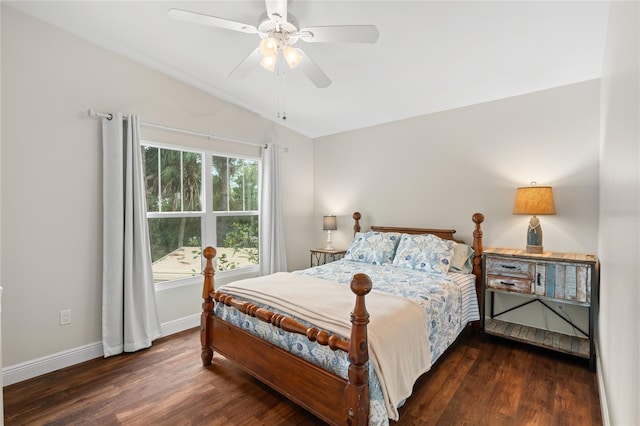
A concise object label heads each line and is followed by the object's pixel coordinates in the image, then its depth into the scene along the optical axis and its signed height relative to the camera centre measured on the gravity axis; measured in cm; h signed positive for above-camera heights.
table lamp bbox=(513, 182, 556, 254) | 269 +3
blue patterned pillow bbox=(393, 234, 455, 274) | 306 -45
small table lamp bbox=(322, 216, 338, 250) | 439 -18
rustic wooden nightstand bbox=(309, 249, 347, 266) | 435 -68
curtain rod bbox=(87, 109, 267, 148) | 274 +87
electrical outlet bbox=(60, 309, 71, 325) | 261 -90
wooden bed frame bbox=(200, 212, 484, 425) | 157 -96
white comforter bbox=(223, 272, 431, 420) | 168 -67
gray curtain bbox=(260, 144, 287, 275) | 405 -3
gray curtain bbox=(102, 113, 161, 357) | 277 -28
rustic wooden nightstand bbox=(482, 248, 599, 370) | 246 -66
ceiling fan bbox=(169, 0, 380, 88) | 182 +112
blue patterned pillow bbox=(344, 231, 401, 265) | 347 -44
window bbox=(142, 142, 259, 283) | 327 +2
